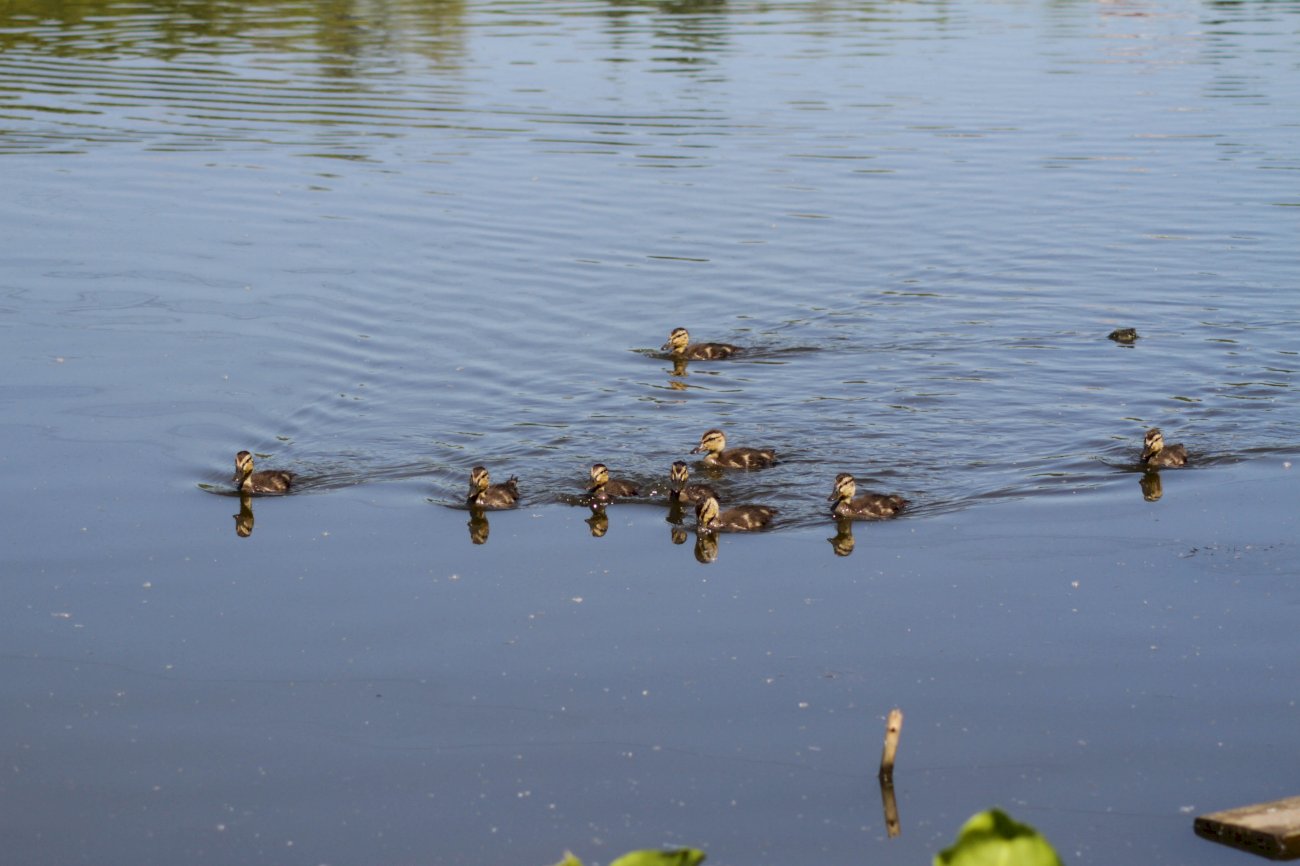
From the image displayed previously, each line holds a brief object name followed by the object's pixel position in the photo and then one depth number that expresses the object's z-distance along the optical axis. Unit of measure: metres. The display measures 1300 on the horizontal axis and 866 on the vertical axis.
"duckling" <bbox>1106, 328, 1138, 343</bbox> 15.78
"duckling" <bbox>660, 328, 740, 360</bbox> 15.29
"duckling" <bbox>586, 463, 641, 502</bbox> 12.07
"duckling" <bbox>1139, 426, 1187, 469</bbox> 12.51
